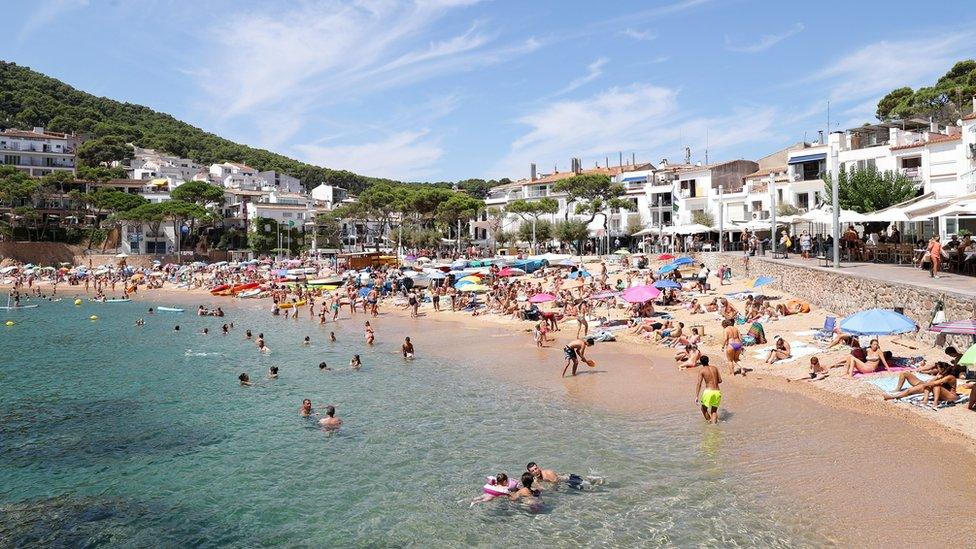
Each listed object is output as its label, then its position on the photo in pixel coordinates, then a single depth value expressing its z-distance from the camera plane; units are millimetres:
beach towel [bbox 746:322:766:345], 19672
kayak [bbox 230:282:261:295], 49031
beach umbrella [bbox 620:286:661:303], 23891
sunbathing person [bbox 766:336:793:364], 17734
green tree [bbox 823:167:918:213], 32250
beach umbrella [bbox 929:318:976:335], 12508
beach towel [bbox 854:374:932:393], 13916
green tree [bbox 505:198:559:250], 63362
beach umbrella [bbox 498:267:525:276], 40406
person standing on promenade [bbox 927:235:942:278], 19281
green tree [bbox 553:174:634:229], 61031
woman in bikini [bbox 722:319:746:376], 17547
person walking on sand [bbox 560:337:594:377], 18703
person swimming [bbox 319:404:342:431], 14562
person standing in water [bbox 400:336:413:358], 22859
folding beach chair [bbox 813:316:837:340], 18484
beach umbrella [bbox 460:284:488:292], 34125
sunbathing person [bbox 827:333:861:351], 16919
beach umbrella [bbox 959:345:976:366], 11352
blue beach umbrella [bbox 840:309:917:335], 14594
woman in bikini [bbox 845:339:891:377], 15164
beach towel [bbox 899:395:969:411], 12666
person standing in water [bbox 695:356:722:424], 13258
